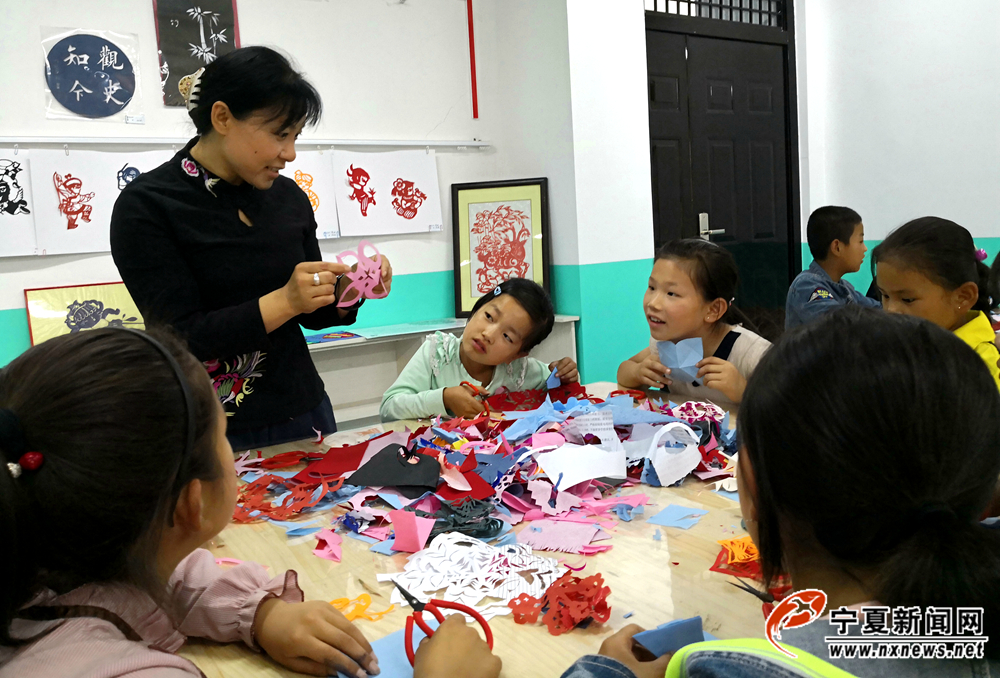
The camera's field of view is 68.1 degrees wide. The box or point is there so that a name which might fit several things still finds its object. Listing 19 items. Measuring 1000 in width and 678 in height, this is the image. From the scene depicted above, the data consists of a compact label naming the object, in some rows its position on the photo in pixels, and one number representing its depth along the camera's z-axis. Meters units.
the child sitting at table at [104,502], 0.63
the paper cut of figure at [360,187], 3.84
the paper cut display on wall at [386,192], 3.83
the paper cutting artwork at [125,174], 3.23
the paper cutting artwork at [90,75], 3.08
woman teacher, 1.49
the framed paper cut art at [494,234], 4.13
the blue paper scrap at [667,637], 0.77
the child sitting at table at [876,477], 0.57
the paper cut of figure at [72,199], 3.11
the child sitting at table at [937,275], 1.84
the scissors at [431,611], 0.82
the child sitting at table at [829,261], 3.28
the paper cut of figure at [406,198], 3.98
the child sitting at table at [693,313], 2.08
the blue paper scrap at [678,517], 1.13
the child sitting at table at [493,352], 2.15
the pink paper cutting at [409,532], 1.08
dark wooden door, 4.45
